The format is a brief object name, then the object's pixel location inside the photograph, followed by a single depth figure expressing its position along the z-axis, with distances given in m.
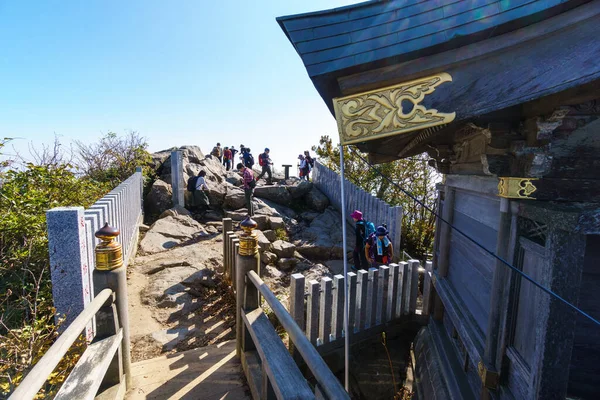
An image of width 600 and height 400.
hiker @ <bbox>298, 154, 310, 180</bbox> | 15.32
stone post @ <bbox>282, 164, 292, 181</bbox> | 17.31
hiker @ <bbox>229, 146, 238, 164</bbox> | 19.19
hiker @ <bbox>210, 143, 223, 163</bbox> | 18.41
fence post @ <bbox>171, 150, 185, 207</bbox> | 10.63
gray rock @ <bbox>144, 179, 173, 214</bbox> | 10.51
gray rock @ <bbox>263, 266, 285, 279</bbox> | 6.84
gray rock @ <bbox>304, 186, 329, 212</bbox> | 12.16
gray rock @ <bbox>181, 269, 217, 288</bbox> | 5.82
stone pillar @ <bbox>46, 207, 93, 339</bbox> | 3.14
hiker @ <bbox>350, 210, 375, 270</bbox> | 6.22
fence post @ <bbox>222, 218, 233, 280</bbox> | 5.87
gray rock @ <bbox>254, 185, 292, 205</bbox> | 12.40
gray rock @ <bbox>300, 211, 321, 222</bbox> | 11.38
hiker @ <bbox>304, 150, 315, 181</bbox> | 15.26
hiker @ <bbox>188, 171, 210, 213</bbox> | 10.57
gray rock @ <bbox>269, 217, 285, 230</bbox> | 9.54
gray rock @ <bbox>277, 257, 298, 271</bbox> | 7.48
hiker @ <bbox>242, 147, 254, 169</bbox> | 12.73
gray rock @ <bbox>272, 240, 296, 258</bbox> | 7.80
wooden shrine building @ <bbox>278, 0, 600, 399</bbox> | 1.52
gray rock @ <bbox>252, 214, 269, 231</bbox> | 9.41
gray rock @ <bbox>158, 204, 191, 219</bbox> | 9.62
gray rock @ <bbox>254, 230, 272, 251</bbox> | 7.66
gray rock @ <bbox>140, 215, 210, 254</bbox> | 7.50
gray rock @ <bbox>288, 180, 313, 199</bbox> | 12.81
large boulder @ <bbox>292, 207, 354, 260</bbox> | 8.70
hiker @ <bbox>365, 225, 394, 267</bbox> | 5.69
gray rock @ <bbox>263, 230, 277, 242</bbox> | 8.78
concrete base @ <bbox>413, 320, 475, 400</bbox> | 2.95
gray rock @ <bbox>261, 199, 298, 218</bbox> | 11.64
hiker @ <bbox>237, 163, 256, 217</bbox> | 9.77
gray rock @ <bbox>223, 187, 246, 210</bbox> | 11.12
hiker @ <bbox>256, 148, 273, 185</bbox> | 13.70
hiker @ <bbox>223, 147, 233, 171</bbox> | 18.44
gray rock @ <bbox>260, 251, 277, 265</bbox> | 7.32
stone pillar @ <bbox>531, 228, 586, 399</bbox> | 1.57
